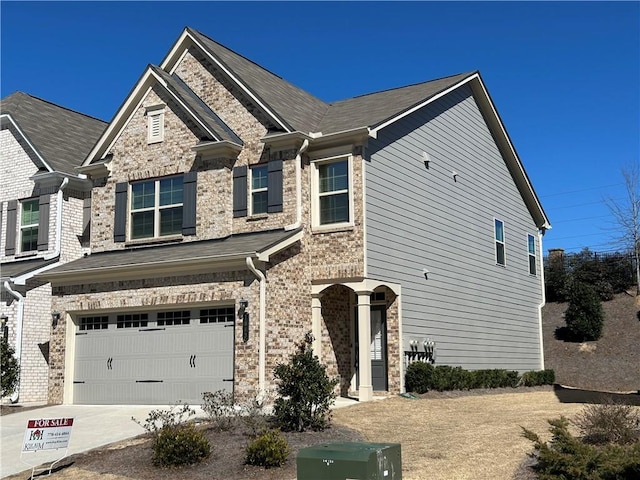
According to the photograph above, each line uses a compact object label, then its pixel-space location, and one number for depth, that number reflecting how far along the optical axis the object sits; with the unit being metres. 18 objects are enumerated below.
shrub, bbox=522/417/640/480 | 8.38
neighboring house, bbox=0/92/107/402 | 21.16
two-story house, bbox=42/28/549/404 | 17.56
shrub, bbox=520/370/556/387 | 24.58
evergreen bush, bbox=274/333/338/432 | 12.98
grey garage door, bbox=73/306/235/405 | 17.42
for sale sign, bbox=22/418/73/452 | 11.53
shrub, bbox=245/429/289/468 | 10.80
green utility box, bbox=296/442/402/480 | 6.46
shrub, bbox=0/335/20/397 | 20.02
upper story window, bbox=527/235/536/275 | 28.00
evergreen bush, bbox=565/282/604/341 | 32.66
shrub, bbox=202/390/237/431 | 13.26
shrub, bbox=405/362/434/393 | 18.66
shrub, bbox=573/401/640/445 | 10.54
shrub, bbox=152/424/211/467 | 11.23
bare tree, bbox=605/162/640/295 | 35.69
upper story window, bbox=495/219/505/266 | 25.41
